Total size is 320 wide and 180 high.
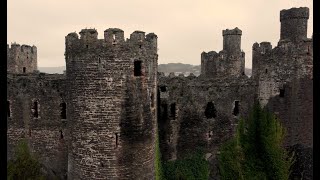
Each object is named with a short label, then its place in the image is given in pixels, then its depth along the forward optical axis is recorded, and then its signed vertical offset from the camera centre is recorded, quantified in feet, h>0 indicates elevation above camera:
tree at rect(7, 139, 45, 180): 64.03 -17.59
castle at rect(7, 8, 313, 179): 57.21 -5.62
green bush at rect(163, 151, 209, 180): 75.82 -20.69
